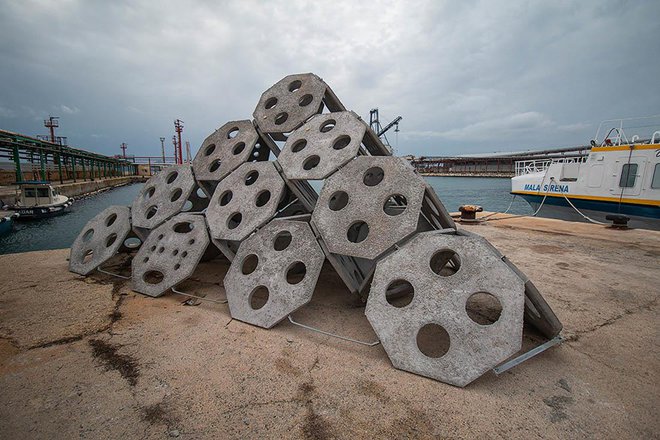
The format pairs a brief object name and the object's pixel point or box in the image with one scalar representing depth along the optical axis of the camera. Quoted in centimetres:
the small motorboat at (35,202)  1628
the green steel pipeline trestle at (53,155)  2077
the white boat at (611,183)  1156
